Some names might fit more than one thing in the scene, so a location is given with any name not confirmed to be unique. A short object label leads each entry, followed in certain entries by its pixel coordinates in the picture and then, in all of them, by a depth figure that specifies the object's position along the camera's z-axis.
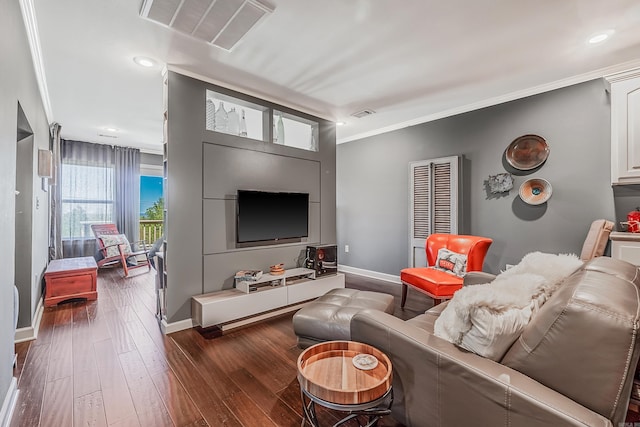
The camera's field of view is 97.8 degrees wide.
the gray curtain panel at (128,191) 5.91
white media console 2.72
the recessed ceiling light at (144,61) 2.61
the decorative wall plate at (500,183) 3.40
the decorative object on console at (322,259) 3.67
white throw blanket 1.10
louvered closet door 3.82
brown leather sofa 0.85
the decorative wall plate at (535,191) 3.15
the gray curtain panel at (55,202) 4.54
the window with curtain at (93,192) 5.49
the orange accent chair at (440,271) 2.75
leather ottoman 2.06
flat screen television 3.20
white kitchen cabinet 2.50
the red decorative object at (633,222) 2.53
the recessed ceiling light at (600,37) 2.23
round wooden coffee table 1.13
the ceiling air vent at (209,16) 1.89
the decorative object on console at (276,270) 3.32
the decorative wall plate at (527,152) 3.19
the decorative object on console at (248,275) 3.03
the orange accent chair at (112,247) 5.07
